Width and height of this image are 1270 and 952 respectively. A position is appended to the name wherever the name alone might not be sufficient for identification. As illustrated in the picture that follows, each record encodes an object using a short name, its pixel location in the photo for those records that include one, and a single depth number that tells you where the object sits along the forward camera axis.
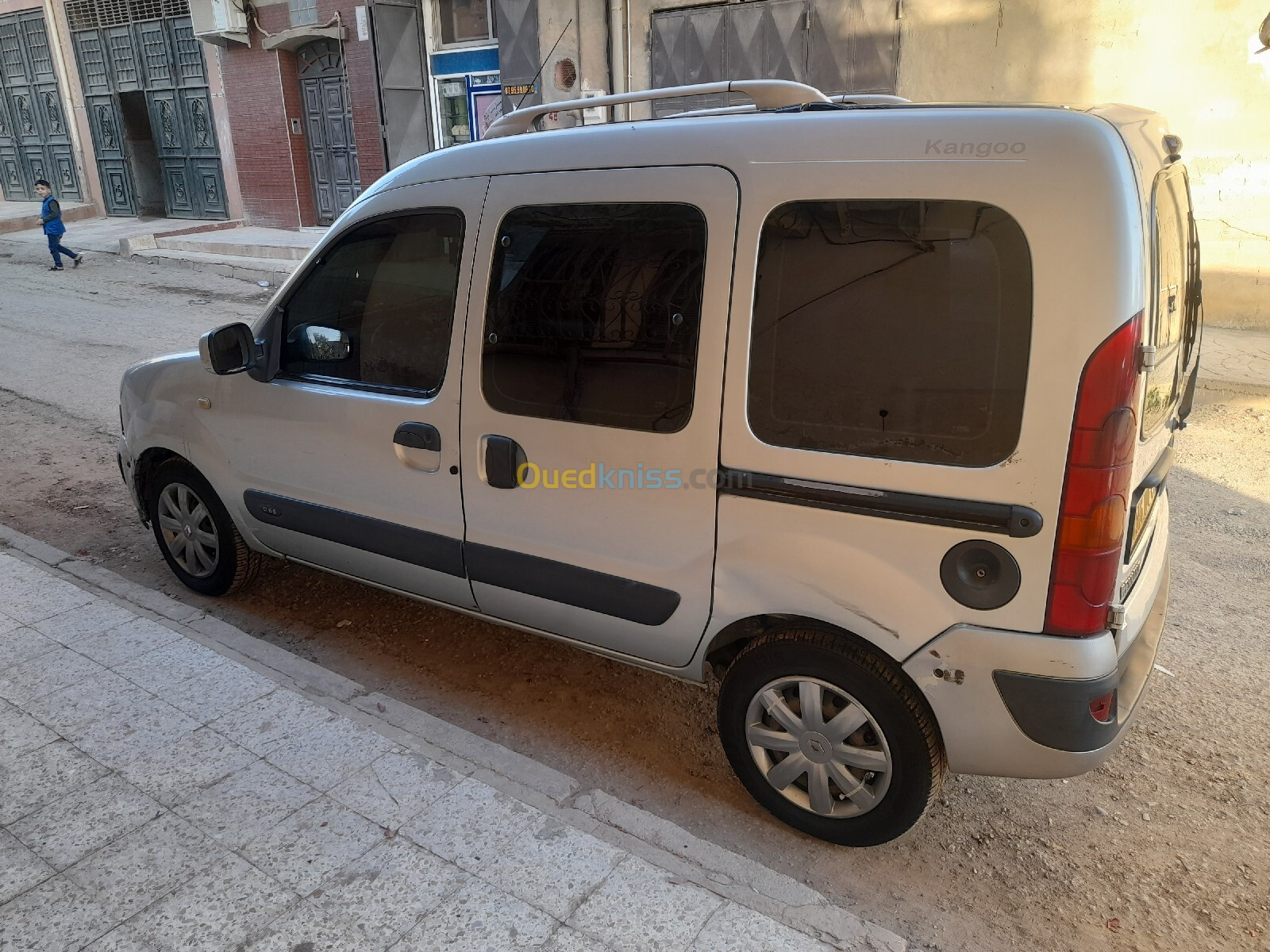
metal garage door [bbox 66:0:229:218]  19.70
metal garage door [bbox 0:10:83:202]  22.66
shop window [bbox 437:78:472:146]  15.66
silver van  2.26
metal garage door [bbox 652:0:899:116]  10.88
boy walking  15.58
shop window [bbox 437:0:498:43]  15.00
